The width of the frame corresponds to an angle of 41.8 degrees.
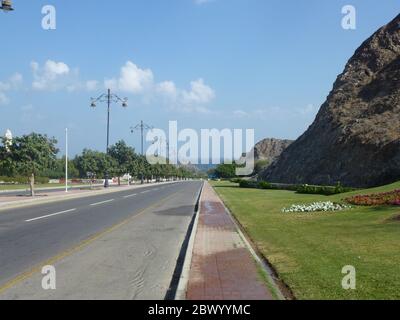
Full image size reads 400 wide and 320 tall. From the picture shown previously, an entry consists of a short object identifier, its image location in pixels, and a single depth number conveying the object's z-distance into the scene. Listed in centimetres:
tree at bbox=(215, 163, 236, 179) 16665
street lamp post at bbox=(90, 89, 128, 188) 5355
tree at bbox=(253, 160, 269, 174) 13532
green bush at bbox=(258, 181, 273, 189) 5403
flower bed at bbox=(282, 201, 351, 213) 2173
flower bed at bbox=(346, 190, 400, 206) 2044
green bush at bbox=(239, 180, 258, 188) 6172
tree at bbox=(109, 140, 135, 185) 7581
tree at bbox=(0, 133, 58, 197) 3838
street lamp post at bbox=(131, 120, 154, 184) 8000
